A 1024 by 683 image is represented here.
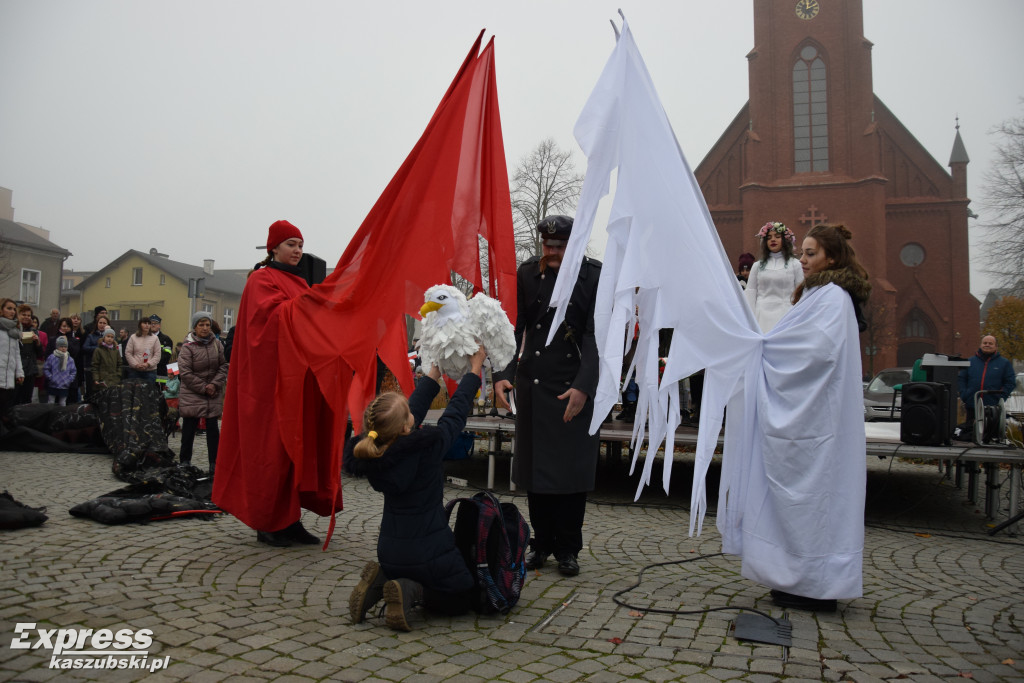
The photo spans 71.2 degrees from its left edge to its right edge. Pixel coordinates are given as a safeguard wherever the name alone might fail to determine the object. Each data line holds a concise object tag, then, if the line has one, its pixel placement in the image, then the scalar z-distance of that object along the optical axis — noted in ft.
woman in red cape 15.30
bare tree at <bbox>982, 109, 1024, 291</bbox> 84.02
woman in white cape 11.61
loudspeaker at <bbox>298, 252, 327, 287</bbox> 18.80
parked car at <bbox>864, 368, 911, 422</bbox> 61.57
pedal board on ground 10.62
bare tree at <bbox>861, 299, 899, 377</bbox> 119.03
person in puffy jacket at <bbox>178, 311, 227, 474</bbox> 26.40
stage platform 20.93
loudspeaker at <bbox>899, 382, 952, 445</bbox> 21.44
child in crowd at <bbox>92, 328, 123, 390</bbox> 38.27
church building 124.47
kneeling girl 10.80
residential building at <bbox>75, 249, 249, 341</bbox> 175.94
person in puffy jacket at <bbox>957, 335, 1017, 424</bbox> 32.53
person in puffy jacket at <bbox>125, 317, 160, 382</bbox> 34.30
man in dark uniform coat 13.91
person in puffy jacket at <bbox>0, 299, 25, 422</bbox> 30.01
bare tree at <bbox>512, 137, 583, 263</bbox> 100.58
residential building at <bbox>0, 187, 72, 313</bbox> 116.54
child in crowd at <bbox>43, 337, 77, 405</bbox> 41.34
